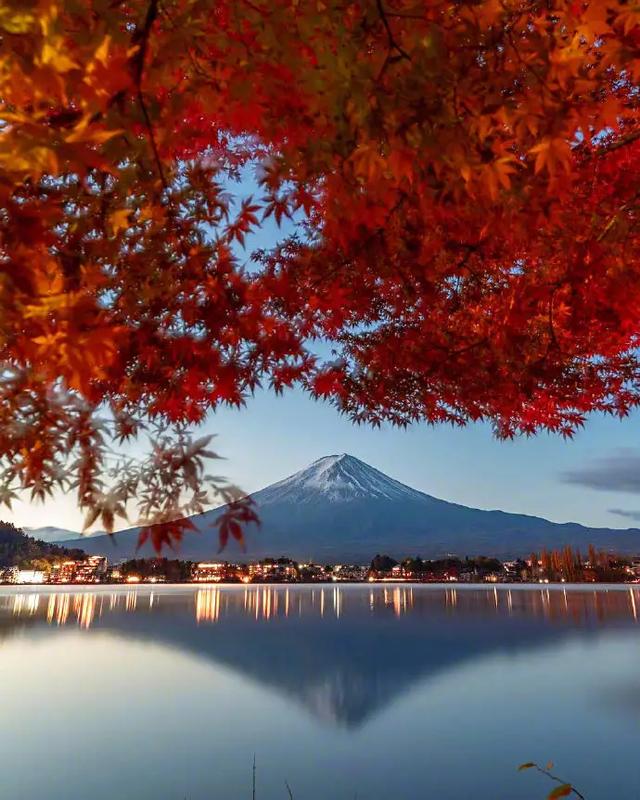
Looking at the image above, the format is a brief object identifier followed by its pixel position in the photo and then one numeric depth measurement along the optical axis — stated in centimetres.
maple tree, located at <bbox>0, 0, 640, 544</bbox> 246
